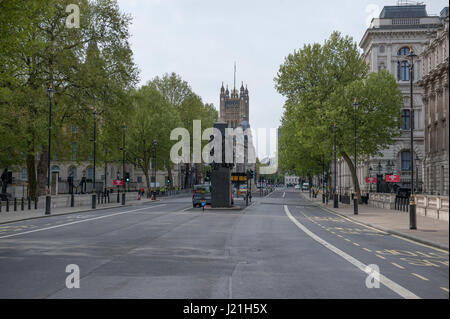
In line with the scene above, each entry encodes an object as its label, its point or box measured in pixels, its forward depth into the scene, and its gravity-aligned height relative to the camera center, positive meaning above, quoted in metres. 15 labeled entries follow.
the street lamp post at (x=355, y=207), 32.56 -1.85
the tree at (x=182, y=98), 83.81 +14.66
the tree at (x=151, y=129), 71.44 +7.55
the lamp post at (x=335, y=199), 42.06 -1.68
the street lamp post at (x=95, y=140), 38.58 +3.45
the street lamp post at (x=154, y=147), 61.11 +4.72
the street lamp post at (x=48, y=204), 30.21 -1.65
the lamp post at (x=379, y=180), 54.53 +0.07
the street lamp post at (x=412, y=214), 20.48 -1.45
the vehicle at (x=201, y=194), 41.03 -1.29
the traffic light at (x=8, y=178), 49.78 +0.03
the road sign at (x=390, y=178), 49.81 +0.28
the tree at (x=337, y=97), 46.97 +8.64
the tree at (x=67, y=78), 37.25 +8.63
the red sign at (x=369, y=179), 56.72 +0.18
